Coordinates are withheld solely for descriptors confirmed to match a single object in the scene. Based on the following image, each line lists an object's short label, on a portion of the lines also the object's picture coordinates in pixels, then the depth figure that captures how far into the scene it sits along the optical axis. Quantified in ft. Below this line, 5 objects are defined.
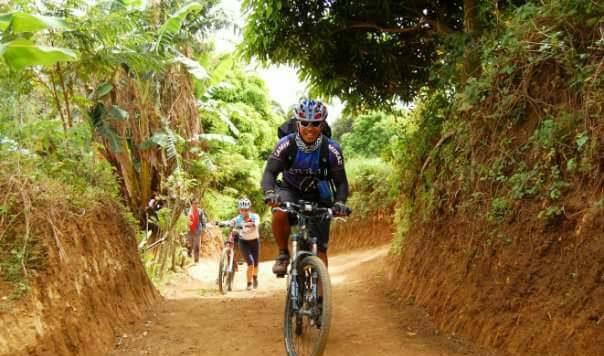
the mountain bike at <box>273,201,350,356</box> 14.87
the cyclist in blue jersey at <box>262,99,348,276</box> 16.61
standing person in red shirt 47.51
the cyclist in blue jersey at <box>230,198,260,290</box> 33.19
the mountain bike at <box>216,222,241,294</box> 33.22
